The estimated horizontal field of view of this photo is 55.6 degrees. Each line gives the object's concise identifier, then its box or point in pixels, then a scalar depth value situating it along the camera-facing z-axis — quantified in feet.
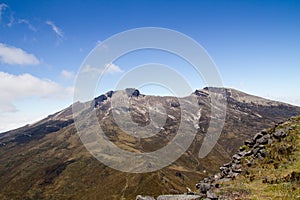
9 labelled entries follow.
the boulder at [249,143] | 126.62
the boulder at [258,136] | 126.20
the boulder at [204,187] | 84.78
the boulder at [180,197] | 72.75
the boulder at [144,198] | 79.40
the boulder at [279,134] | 112.97
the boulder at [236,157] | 115.68
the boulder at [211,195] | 69.22
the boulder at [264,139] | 116.37
